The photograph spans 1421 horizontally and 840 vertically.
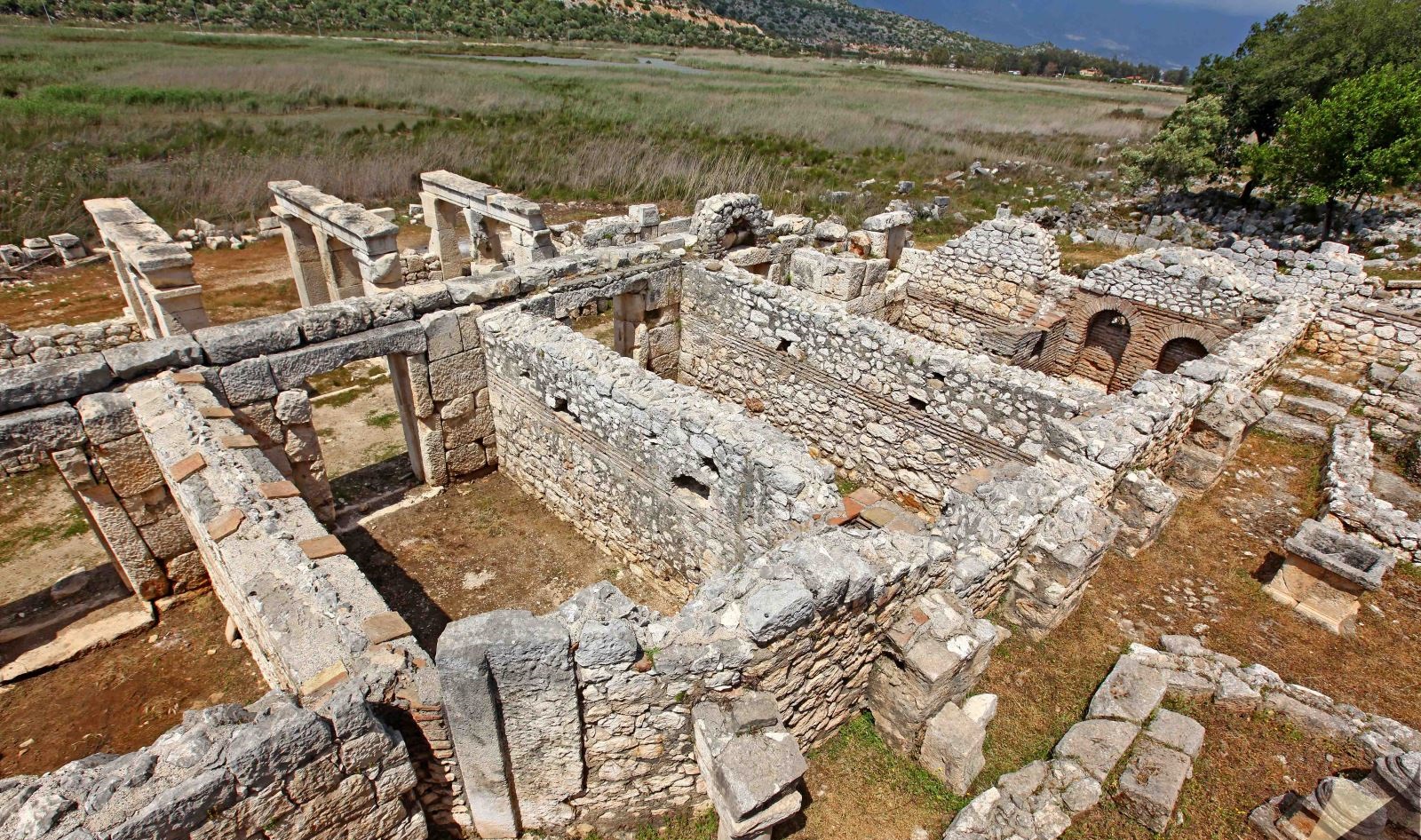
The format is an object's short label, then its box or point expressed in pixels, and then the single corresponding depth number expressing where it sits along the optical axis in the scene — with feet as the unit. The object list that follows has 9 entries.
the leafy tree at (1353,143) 52.65
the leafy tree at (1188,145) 74.38
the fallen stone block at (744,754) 13.39
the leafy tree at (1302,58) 66.64
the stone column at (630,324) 35.81
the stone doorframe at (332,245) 35.86
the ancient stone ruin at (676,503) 13.92
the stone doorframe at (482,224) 43.50
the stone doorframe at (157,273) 30.50
